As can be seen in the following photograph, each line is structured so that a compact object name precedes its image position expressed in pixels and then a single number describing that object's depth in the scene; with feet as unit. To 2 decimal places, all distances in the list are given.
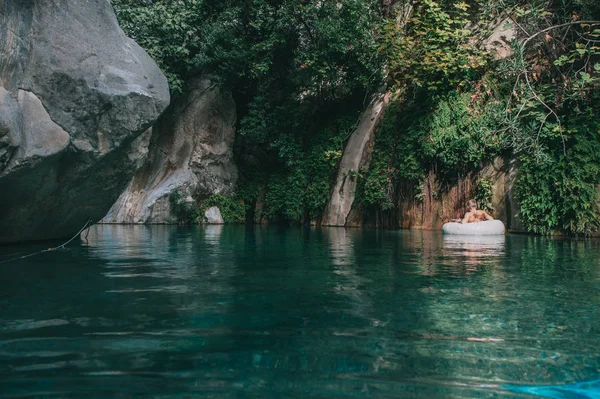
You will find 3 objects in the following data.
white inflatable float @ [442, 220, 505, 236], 47.09
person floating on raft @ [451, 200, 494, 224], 50.83
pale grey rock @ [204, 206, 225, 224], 85.07
